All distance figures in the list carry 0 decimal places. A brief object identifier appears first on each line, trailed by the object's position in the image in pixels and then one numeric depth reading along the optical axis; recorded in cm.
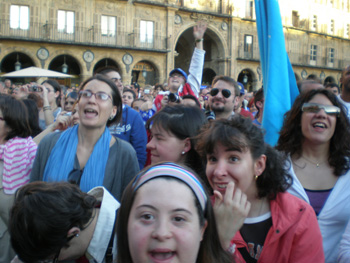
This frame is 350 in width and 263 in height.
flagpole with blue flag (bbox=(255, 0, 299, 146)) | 295
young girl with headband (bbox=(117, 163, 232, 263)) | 128
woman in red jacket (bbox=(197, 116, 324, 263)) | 174
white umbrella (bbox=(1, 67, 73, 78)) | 1399
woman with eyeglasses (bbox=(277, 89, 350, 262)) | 230
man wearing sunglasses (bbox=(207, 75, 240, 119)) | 433
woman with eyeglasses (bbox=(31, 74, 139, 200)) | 262
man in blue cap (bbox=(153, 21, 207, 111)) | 499
